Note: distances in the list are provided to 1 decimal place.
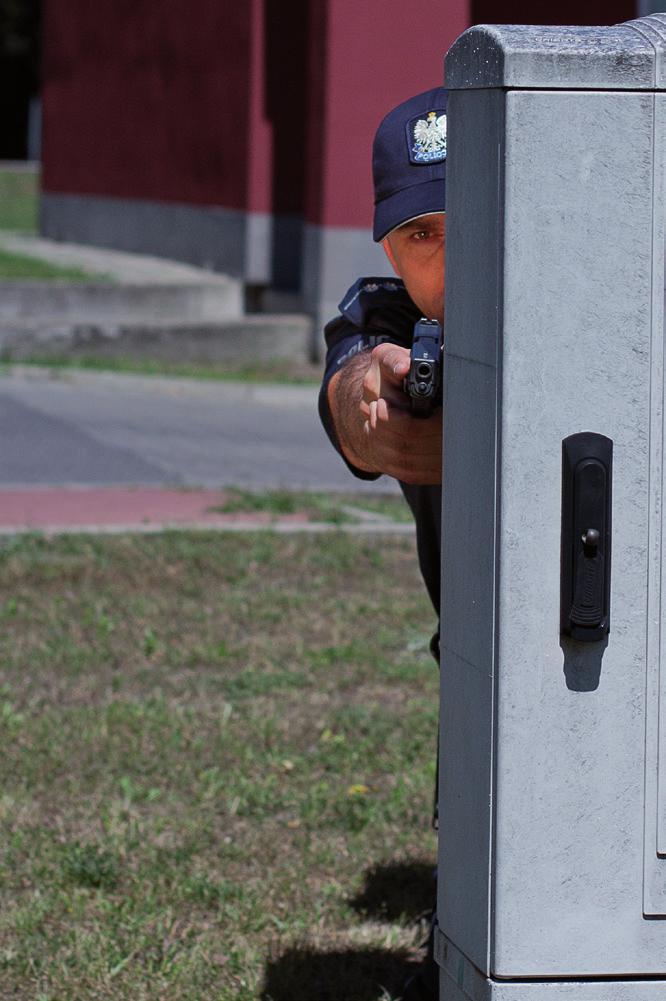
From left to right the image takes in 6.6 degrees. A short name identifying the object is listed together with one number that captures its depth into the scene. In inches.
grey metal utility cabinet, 198.5
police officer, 210.7
